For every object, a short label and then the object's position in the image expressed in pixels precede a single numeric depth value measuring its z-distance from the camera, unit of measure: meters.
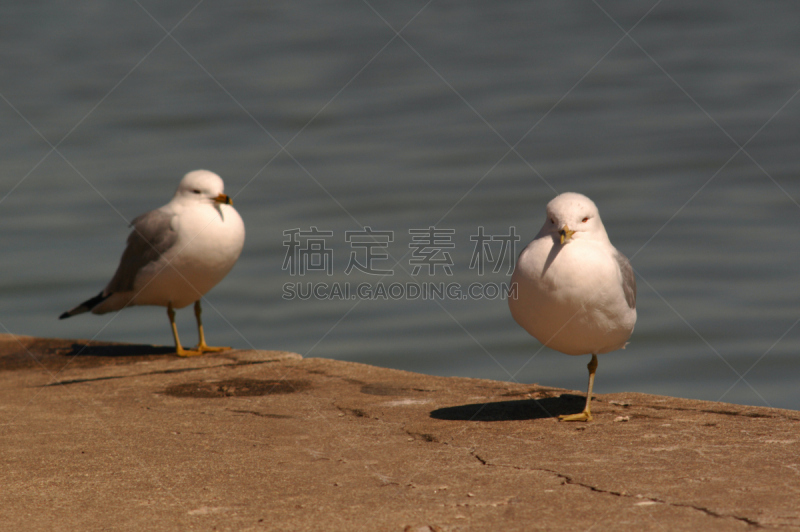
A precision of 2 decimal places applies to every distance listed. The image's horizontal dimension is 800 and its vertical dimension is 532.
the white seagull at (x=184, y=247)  14.05
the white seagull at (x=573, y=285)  8.93
